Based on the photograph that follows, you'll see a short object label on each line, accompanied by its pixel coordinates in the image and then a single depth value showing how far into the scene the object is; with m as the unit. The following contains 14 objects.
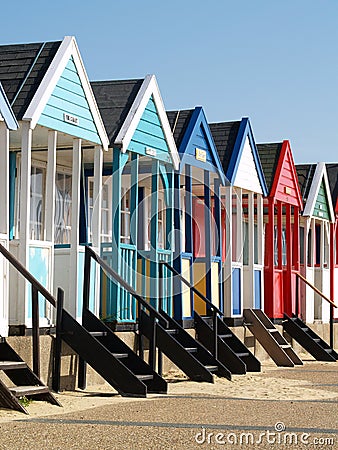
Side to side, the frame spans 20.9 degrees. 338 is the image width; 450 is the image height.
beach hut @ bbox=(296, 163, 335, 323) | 22.64
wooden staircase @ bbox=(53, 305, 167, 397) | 11.48
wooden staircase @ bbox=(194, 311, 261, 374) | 14.91
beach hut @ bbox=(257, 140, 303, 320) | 19.92
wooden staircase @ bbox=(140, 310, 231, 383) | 13.38
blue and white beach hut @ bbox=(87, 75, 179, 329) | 13.93
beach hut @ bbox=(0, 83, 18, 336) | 11.04
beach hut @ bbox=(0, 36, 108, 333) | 11.70
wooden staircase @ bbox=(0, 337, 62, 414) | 10.02
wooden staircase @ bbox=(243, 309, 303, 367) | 17.72
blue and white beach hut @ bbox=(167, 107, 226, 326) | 16.08
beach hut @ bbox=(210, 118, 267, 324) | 18.03
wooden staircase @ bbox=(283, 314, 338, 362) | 19.39
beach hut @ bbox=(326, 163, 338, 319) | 23.98
